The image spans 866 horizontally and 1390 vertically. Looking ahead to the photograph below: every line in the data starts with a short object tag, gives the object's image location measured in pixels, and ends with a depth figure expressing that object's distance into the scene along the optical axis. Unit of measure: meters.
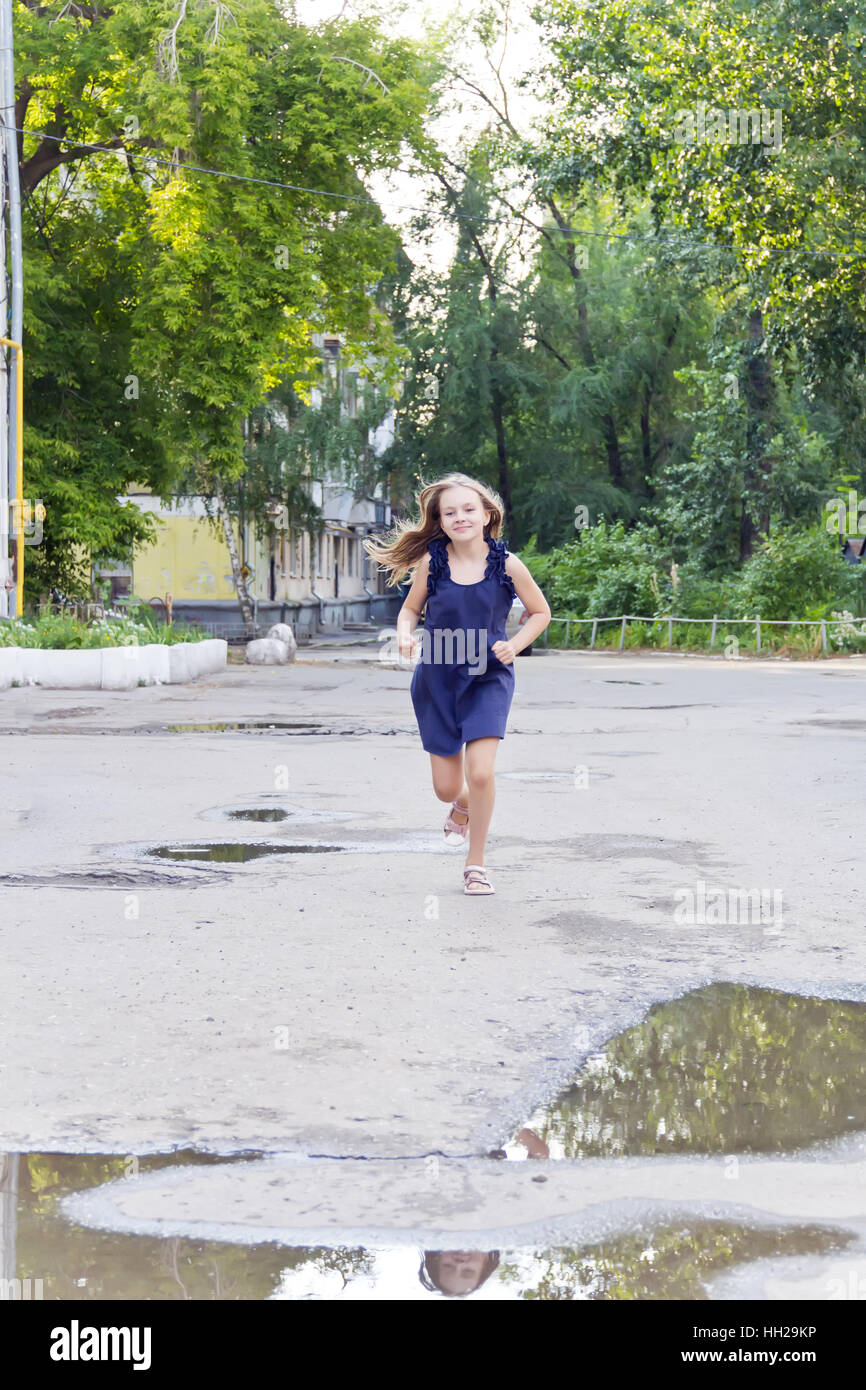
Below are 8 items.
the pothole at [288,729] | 15.28
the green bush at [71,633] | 21.50
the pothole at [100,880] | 7.16
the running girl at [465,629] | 6.84
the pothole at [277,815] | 9.32
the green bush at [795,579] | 35.31
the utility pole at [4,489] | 23.53
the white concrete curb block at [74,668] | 20.61
